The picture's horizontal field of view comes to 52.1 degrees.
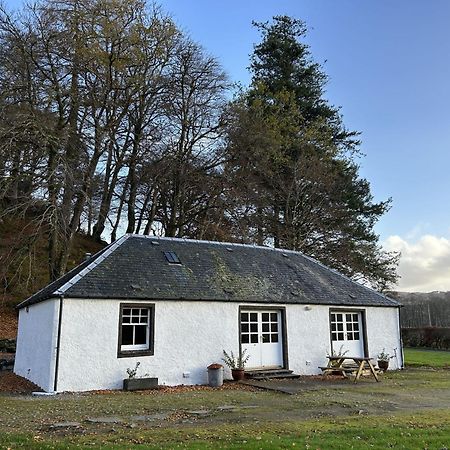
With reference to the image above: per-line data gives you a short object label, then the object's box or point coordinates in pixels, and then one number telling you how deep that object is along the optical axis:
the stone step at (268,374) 15.66
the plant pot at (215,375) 14.54
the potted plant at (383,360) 18.64
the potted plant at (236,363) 15.38
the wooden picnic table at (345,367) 15.87
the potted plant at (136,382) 13.34
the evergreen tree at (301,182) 27.56
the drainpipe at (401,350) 19.95
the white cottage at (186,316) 13.37
